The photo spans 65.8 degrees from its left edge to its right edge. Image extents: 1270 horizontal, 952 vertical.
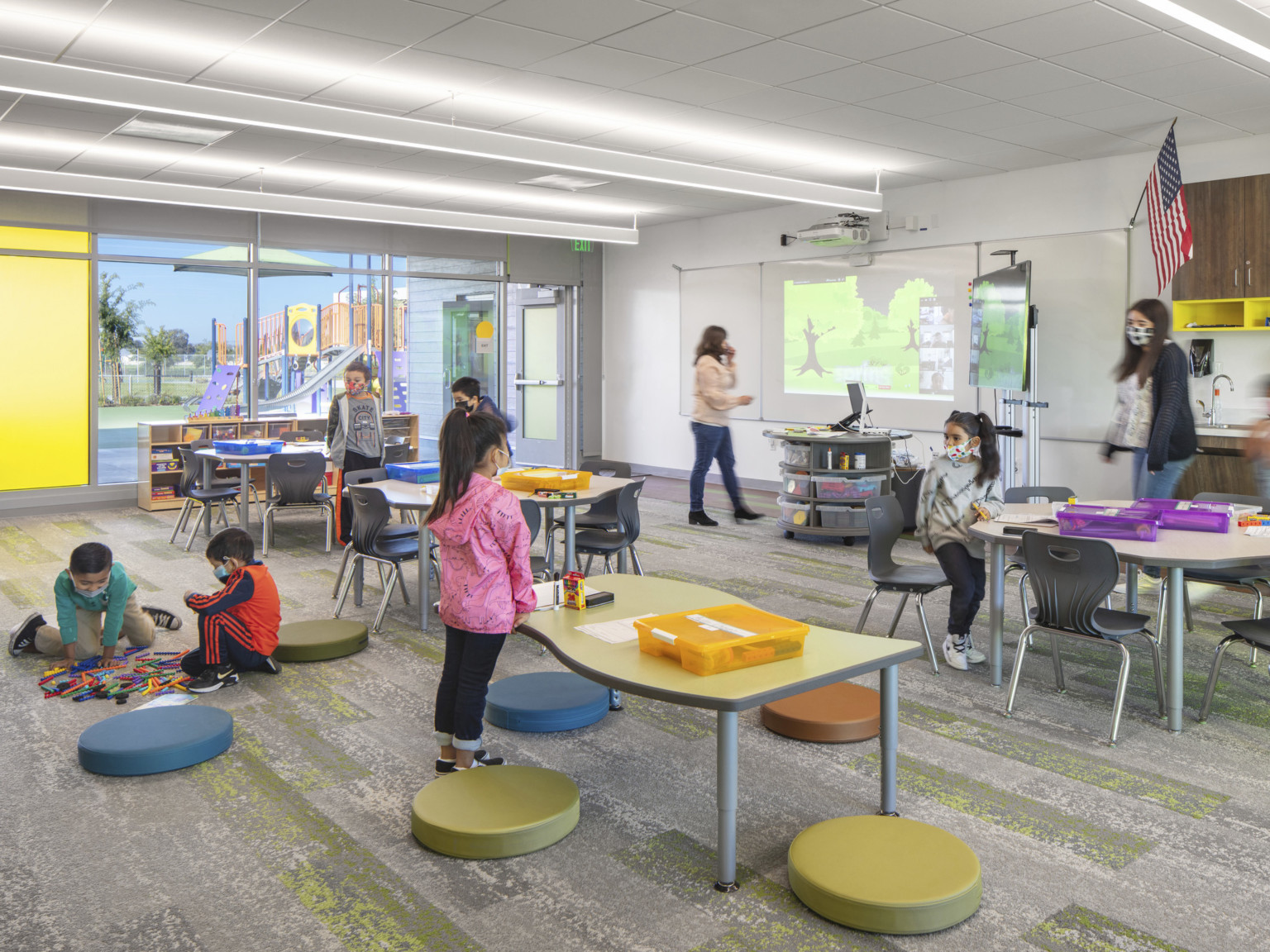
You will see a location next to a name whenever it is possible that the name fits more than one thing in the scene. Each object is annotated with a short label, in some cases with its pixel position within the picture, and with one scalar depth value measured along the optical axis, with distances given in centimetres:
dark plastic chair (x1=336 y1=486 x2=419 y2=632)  567
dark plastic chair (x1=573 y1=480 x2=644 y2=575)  608
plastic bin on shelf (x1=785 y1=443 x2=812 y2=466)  852
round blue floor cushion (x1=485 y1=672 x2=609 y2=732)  418
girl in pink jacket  348
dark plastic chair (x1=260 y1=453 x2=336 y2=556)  780
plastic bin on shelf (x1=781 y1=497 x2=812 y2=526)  853
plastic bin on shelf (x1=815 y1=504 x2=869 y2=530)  837
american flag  714
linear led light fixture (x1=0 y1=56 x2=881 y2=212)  513
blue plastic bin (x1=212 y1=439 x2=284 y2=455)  838
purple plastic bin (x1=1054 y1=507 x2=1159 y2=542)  436
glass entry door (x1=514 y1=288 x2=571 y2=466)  1420
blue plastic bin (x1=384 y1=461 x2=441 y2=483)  665
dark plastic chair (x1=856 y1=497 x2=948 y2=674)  509
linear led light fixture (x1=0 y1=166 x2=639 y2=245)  845
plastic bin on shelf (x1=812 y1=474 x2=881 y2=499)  836
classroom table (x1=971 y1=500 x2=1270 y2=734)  407
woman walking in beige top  918
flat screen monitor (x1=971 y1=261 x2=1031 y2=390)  828
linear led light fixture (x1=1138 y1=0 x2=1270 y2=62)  428
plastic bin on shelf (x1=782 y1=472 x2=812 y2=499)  852
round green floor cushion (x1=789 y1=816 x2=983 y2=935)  265
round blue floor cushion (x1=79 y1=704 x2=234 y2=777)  369
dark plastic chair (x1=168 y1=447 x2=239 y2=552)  823
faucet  799
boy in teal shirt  484
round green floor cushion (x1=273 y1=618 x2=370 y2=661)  513
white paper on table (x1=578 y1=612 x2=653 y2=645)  324
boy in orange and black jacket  472
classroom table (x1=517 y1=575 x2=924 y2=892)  273
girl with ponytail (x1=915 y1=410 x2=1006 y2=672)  503
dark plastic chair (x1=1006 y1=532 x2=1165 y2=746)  404
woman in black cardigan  607
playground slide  1176
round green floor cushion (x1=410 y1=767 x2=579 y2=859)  307
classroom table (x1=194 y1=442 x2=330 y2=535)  807
